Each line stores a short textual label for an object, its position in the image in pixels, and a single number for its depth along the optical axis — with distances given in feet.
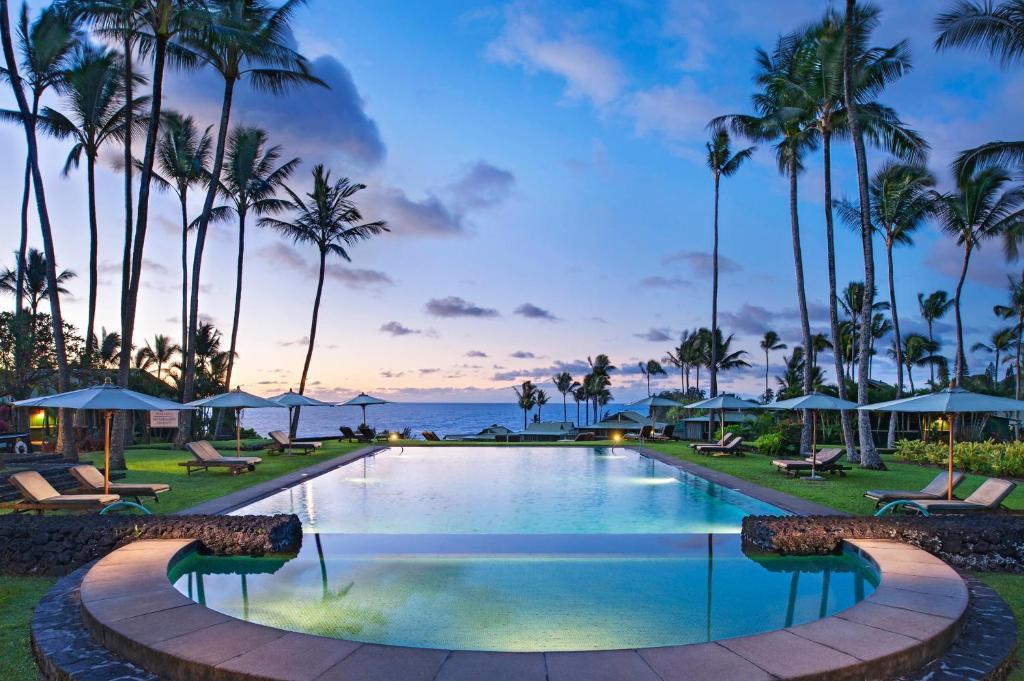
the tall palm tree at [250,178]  76.59
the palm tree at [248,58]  53.88
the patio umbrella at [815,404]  47.09
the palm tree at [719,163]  94.08
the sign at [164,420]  64.90
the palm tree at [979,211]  77.46
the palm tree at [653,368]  280.51
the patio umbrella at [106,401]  32.50
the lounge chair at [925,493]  31.81
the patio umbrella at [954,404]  30.91
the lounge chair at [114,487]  32.50
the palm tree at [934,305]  165.37
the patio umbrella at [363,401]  81.04
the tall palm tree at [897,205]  78.07
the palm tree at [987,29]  44.16
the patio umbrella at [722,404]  66.08
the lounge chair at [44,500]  28.71
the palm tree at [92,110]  62.54
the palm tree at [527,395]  220.23
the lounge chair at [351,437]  84.43
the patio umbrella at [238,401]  54.19
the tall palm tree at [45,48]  55.77
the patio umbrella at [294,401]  65.58
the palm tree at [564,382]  267.39
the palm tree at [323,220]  86.17
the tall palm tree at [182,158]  76.23
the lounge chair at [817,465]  47.29
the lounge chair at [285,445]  66.28
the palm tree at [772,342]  231.50
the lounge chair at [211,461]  47.14
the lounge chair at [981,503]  28.45
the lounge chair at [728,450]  65.62
